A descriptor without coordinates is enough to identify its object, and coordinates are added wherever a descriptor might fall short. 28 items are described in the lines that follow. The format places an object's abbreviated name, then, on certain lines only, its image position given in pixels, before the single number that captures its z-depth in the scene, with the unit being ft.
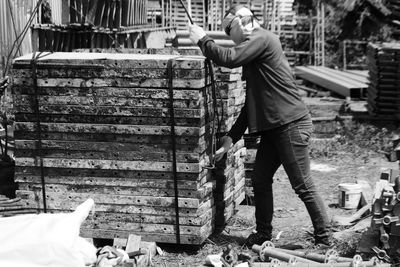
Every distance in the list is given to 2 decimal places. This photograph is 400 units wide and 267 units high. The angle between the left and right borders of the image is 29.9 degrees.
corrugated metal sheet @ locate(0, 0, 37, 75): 41.16
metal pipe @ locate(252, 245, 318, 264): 20.30
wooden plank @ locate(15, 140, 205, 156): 21.95
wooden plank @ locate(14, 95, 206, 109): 21.70
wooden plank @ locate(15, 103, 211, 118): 21.71
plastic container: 28.81
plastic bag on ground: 17.24
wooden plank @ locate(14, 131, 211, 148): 21.89
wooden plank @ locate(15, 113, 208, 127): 21.80
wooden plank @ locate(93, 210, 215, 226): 22.26
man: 21.86
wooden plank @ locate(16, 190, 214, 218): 22.25
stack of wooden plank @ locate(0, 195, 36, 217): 22.59
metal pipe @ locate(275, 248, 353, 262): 20.21
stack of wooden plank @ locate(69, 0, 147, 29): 46.93
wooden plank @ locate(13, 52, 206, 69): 21.52
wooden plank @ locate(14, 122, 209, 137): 21.81
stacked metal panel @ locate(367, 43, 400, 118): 49.55
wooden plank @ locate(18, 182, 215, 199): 22.21
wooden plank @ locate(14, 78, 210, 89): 21.57
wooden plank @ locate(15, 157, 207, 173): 21.97
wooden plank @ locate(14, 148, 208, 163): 21.95
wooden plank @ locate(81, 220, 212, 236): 22.25
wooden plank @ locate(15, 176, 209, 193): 22.12
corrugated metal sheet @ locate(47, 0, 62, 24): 44.93
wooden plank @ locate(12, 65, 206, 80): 21.52
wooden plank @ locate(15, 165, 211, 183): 22.09
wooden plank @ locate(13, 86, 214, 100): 21.62
